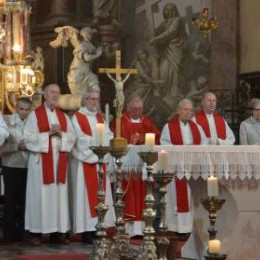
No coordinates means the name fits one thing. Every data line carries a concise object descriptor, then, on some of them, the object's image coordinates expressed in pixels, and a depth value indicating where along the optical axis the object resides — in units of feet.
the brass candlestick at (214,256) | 24.43
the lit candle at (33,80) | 74.27
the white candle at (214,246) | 24.86
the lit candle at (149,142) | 33.63
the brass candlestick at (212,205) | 29.01
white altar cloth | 41.99
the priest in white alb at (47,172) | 50.08
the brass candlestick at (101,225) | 36.43
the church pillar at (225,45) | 82.25
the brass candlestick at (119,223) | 36.92
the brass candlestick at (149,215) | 33.45
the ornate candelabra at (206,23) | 73.48
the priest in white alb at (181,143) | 53.85
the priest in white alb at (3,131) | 43.14
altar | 42.06
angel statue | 86.49
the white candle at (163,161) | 31.46
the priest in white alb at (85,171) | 51.01
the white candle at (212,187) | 29.08
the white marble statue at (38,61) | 79.02
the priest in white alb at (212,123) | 55.25
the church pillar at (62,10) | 91.60
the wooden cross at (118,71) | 43.48
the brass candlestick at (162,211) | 30.77
